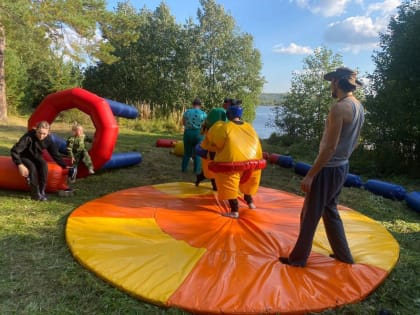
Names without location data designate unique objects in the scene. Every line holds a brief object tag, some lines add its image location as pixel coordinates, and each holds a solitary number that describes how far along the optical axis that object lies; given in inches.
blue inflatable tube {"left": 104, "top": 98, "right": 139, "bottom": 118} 285.3
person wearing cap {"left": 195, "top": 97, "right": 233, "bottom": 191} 221.9
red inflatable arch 253.1
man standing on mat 122.3
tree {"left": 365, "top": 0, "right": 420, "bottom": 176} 346.3
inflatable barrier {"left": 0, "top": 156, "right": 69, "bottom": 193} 221.0
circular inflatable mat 116.0
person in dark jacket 203.6
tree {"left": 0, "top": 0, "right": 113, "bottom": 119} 500.1
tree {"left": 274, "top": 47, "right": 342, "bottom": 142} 503.2
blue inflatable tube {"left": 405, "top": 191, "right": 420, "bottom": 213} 240.8
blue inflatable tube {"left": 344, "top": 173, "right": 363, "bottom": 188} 292.5
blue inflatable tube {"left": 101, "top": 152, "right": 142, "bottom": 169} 297.4
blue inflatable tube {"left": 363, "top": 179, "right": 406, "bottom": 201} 265.4
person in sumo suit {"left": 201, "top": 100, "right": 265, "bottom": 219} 184.1
